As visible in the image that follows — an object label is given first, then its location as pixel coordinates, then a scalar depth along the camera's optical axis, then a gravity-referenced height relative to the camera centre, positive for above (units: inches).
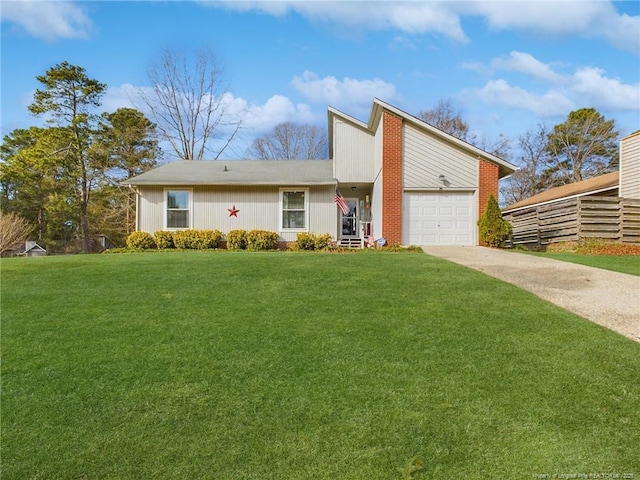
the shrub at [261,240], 597.6 -6.9
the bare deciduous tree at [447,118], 1362.0 +399.7
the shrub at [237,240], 607.5 -7.1
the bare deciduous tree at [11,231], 895.1 +9.0
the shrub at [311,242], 597.0 -9.7
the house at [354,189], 585.9 +73.0
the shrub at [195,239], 605.0 -5.7
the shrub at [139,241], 610.2 -8.9
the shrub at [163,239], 612.4 -5.9
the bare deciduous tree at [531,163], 1375.5 +250.1
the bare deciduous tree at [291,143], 1368.1 +315.7
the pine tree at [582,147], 1240.2 +285.2
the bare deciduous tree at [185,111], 1146.7 +365.7
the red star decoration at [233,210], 639.8 +38.5
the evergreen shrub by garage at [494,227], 538.6 +11.9
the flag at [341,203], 631.2 +50.8
